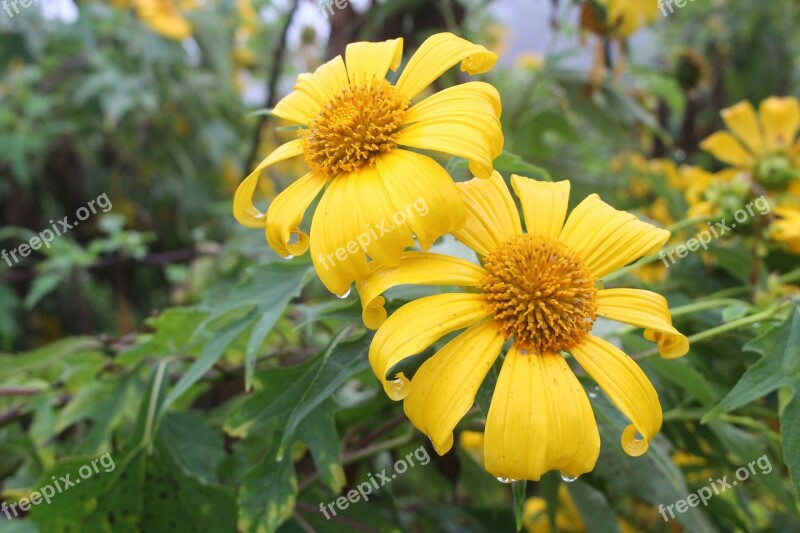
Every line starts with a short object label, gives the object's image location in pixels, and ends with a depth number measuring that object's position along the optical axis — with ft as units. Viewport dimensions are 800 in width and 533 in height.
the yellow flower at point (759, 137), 1.51
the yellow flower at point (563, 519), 1.58
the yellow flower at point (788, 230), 1.14
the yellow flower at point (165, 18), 2.68
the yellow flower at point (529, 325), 0.79
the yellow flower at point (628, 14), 1.63
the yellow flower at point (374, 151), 0.83
